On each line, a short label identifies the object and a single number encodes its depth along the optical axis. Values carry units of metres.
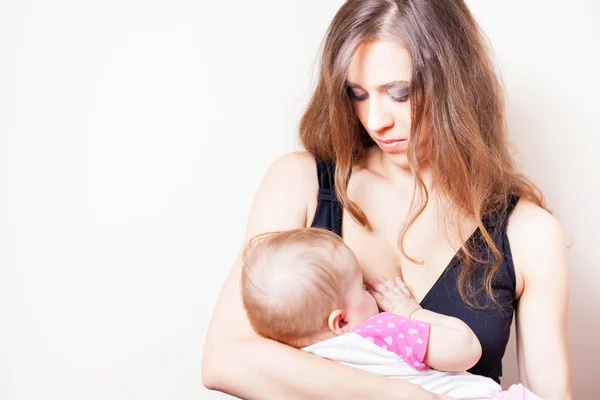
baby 1.78
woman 2.05
